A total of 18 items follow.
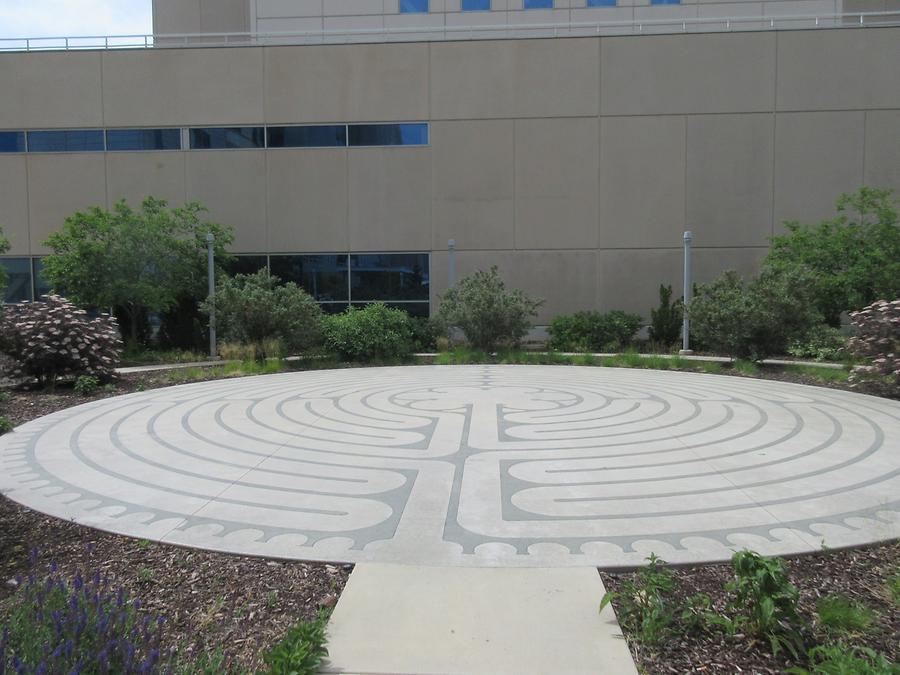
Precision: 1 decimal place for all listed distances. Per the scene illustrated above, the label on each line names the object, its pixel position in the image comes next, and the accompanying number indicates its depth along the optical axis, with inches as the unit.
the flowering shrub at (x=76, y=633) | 89.7
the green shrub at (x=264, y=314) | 589.6
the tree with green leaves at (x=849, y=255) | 597.6
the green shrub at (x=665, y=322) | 714.2
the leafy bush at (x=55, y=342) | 441.4
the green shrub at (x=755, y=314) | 506.6
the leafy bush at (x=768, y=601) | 113.5
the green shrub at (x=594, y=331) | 698.2
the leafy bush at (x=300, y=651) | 102.6
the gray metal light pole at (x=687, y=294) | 638.5
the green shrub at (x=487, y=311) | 627.5
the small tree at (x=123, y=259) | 671.1
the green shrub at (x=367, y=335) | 606.2
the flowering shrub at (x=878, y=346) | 399.5
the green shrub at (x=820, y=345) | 591.2
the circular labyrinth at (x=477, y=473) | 170.1
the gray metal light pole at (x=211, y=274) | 646.6
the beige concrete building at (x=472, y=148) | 739.4
